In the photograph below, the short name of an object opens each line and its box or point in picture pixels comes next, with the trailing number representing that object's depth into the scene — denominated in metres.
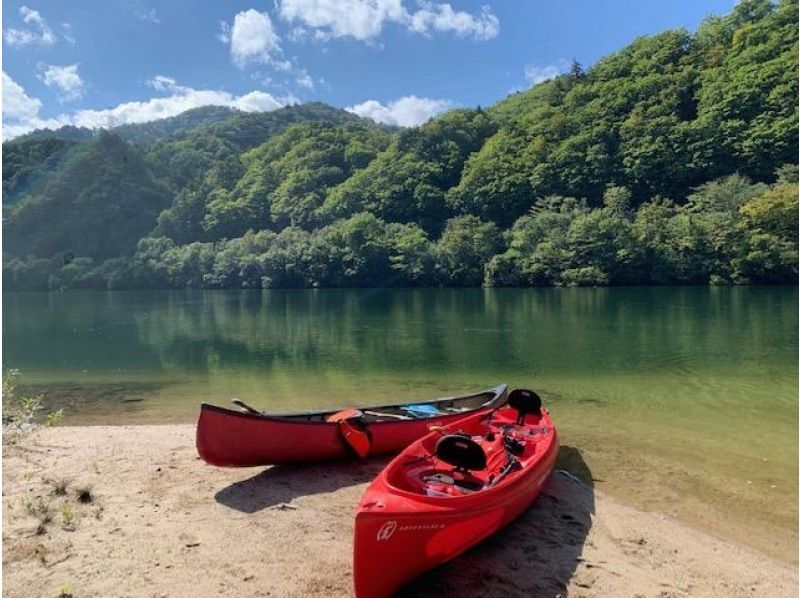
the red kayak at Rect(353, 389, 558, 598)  5.58
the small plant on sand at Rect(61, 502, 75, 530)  6.84
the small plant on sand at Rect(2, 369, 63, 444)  10.31
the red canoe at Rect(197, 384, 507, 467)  8.41
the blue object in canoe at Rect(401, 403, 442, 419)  11.07
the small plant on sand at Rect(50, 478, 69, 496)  7.74
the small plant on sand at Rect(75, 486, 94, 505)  7.62
